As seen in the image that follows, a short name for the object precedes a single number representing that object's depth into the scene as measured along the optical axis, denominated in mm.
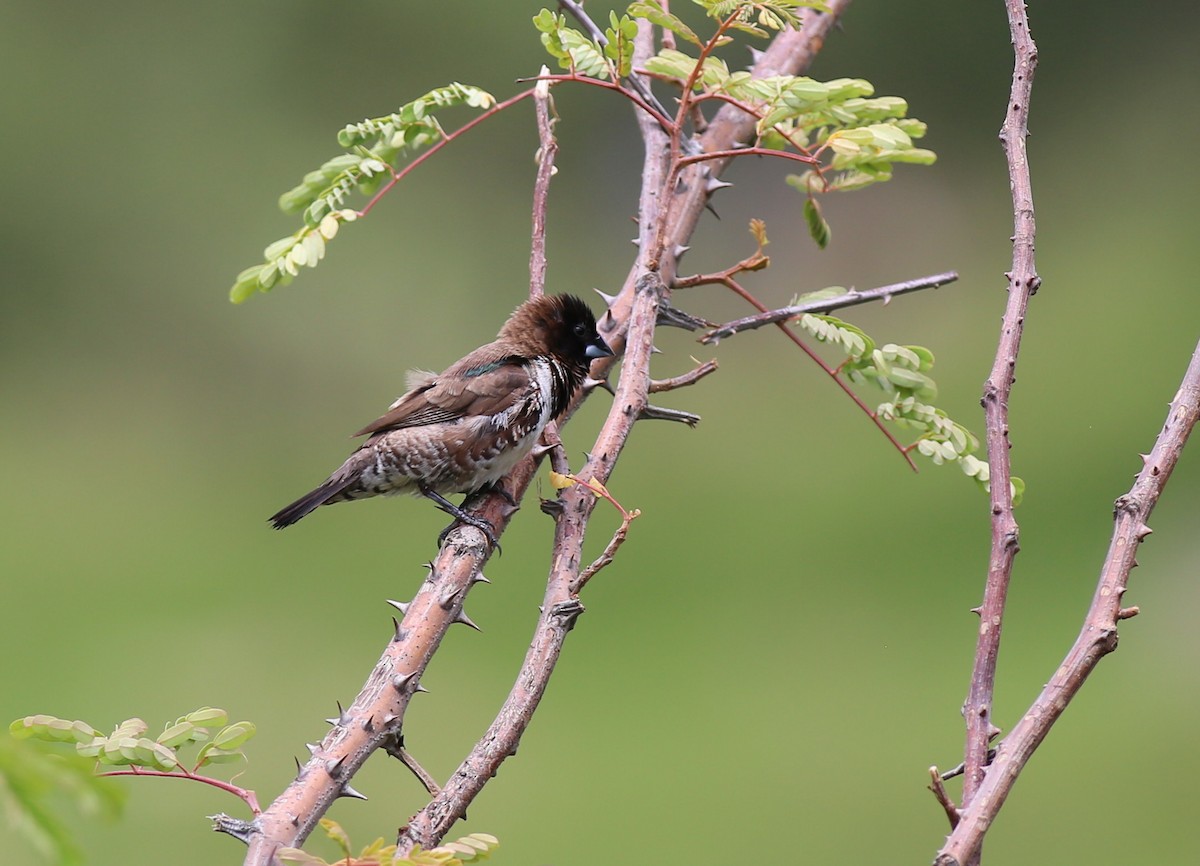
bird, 5023
